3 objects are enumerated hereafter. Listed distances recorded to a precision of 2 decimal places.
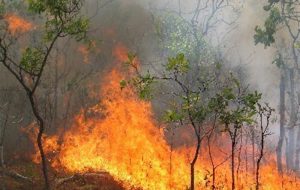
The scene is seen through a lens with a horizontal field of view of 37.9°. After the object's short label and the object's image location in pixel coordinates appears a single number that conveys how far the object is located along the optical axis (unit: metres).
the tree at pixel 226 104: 16.56
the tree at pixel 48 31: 15.04
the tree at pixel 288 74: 29.91
